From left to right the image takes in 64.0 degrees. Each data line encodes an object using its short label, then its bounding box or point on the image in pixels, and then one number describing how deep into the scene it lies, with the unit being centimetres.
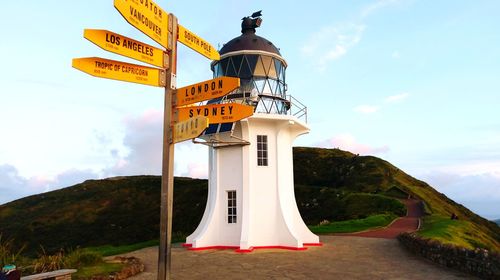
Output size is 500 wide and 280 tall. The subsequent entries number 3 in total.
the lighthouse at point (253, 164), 1686
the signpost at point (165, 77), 524
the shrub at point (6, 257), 1053
